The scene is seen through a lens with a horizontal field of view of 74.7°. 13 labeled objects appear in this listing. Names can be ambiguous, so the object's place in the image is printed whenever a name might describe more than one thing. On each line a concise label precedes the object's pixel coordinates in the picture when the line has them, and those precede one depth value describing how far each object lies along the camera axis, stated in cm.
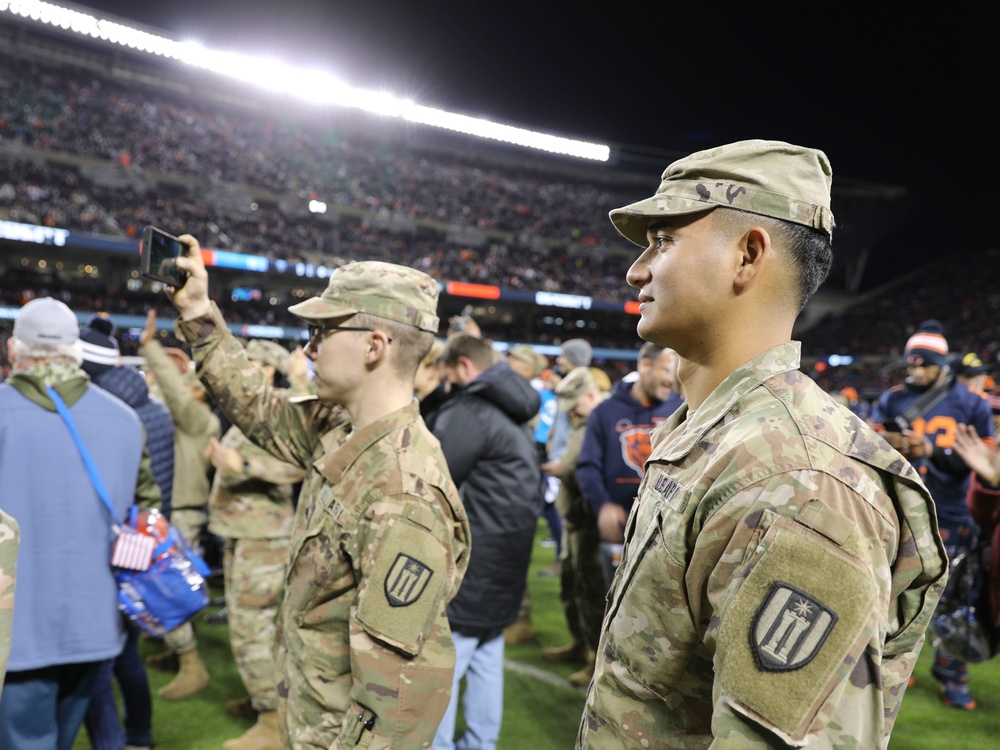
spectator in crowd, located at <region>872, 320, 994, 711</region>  442
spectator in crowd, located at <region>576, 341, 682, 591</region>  400
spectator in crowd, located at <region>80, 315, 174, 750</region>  302
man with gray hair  246
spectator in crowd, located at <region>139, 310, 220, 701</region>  425
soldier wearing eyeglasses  174
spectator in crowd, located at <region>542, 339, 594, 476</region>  660
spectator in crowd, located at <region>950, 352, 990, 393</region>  509
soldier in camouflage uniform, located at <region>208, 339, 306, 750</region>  362
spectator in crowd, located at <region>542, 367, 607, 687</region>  462
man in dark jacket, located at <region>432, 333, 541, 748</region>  322
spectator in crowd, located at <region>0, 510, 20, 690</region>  130
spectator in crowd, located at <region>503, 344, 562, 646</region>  552
